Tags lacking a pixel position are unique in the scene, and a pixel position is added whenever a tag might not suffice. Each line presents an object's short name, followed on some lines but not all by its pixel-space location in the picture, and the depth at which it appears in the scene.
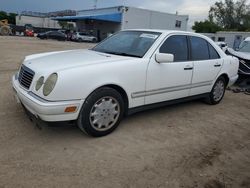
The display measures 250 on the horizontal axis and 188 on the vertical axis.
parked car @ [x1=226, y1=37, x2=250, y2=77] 6.36
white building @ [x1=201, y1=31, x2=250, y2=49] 22.18
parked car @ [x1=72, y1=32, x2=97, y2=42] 28.09
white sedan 2.60
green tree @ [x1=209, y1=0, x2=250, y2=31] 46.44
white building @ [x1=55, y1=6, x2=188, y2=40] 31.21
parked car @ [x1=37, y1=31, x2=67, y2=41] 26.93
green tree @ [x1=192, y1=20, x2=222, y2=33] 40.57
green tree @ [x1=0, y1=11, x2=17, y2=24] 52.33
